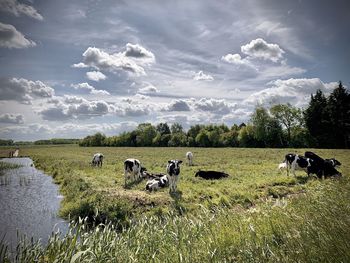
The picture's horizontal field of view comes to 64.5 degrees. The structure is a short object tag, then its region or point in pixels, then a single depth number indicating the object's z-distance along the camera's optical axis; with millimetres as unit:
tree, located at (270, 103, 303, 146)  73625
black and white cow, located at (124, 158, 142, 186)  18734
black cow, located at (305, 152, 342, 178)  17109
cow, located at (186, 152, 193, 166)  28384
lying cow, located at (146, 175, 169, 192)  15367
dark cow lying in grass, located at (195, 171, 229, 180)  19089
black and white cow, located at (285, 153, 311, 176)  18000
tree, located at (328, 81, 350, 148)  51475
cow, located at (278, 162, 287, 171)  20845
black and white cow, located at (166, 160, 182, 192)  15305
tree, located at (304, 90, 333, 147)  55656
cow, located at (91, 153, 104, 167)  27756
